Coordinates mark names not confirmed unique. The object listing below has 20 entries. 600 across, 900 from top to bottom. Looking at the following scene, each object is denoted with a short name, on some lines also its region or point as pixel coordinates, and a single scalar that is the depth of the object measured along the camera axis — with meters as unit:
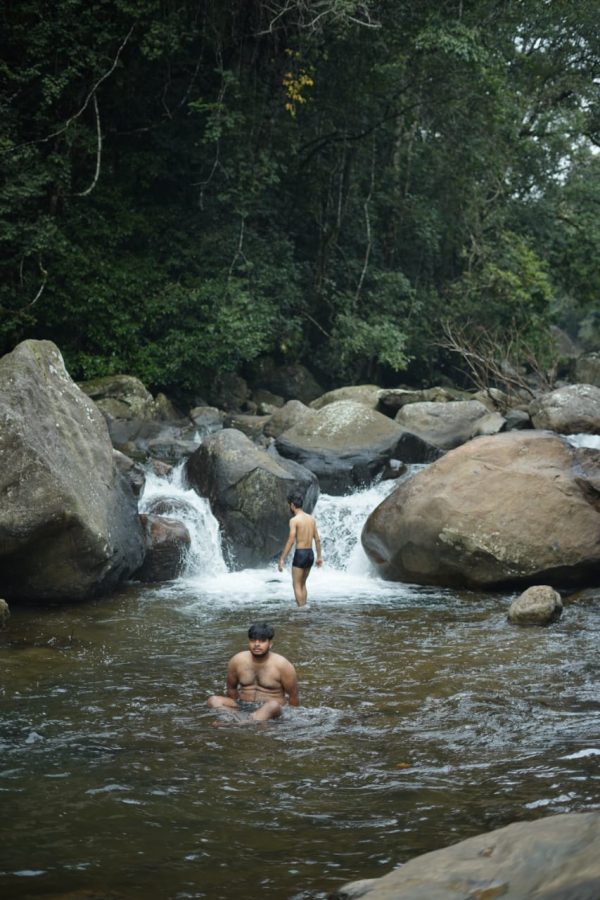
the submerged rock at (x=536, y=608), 10.66
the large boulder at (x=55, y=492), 10.66
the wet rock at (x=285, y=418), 21.06
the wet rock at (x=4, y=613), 10.34
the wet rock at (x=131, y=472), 14.51
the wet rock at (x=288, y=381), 27.52
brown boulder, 12.19
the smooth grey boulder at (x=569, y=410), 18.95
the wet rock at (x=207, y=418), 22.41
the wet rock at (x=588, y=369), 34.09
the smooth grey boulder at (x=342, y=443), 17.17
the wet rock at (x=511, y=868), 3.22
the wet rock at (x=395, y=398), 23.23
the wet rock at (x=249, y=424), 21.39
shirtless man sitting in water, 7.52
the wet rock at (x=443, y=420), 19.58
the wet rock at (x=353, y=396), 23.87
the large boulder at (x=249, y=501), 14.33
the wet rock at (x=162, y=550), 13.36
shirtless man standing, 12.04
